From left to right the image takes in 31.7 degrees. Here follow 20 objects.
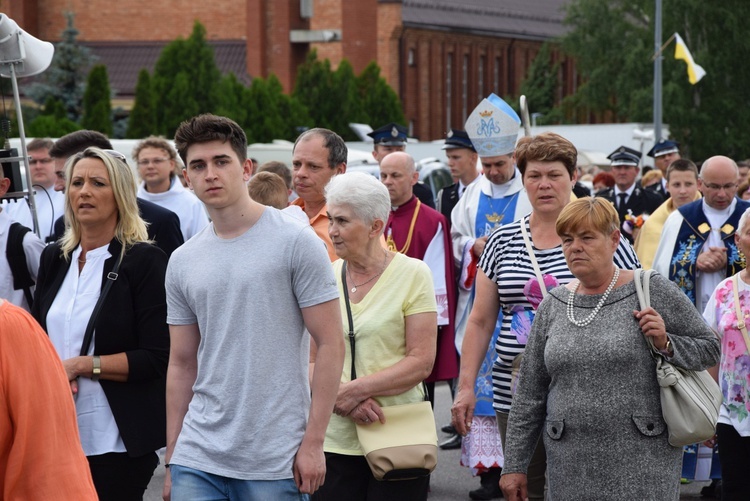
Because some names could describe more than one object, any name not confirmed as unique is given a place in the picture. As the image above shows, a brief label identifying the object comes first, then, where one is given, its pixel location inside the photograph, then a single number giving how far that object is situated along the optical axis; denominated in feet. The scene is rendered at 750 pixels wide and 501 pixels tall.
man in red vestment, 27.17
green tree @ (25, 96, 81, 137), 115.03
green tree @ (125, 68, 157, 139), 142.10
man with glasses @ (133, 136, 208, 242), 31.94
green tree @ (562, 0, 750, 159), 175.94
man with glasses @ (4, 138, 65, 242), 31.35
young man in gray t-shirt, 14.24
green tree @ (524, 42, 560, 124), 256.52
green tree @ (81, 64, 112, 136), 132.46
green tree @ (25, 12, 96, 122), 156.97
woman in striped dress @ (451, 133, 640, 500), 18.66
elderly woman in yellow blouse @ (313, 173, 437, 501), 16.94
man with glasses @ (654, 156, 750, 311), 29.27
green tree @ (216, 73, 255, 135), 144.46
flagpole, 119.24
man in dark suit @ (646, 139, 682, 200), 54.25
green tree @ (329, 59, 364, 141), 167.84
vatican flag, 119.48
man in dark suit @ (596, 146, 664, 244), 46.70
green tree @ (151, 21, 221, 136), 142.41
